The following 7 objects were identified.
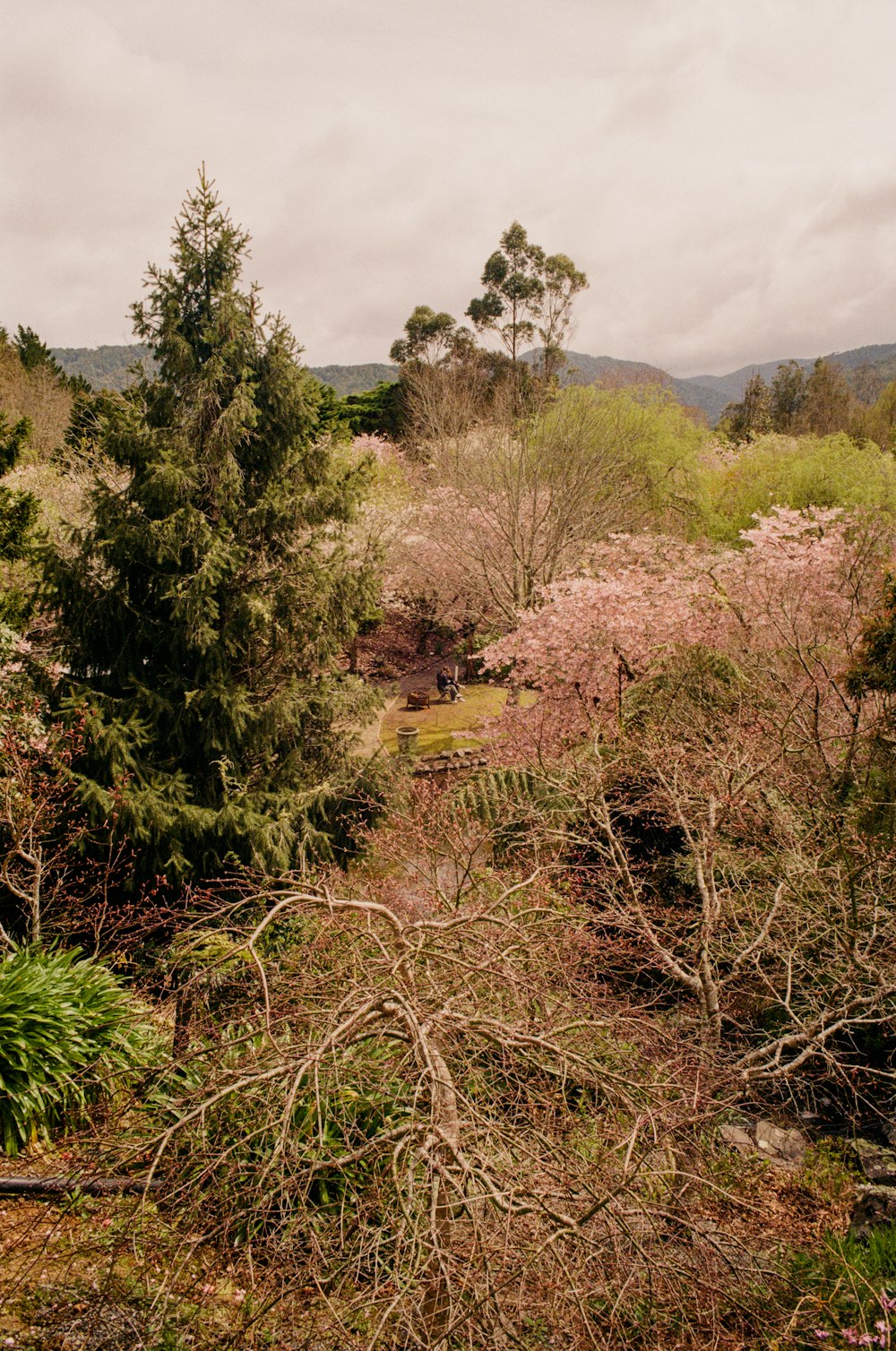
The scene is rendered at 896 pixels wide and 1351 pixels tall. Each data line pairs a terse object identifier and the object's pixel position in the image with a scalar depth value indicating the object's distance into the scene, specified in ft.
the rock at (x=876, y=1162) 19.35
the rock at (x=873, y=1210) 15.93
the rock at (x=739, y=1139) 20.08
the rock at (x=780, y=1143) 21.63
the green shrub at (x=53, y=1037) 17.04
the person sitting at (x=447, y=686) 66.18
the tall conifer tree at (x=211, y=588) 28.76
